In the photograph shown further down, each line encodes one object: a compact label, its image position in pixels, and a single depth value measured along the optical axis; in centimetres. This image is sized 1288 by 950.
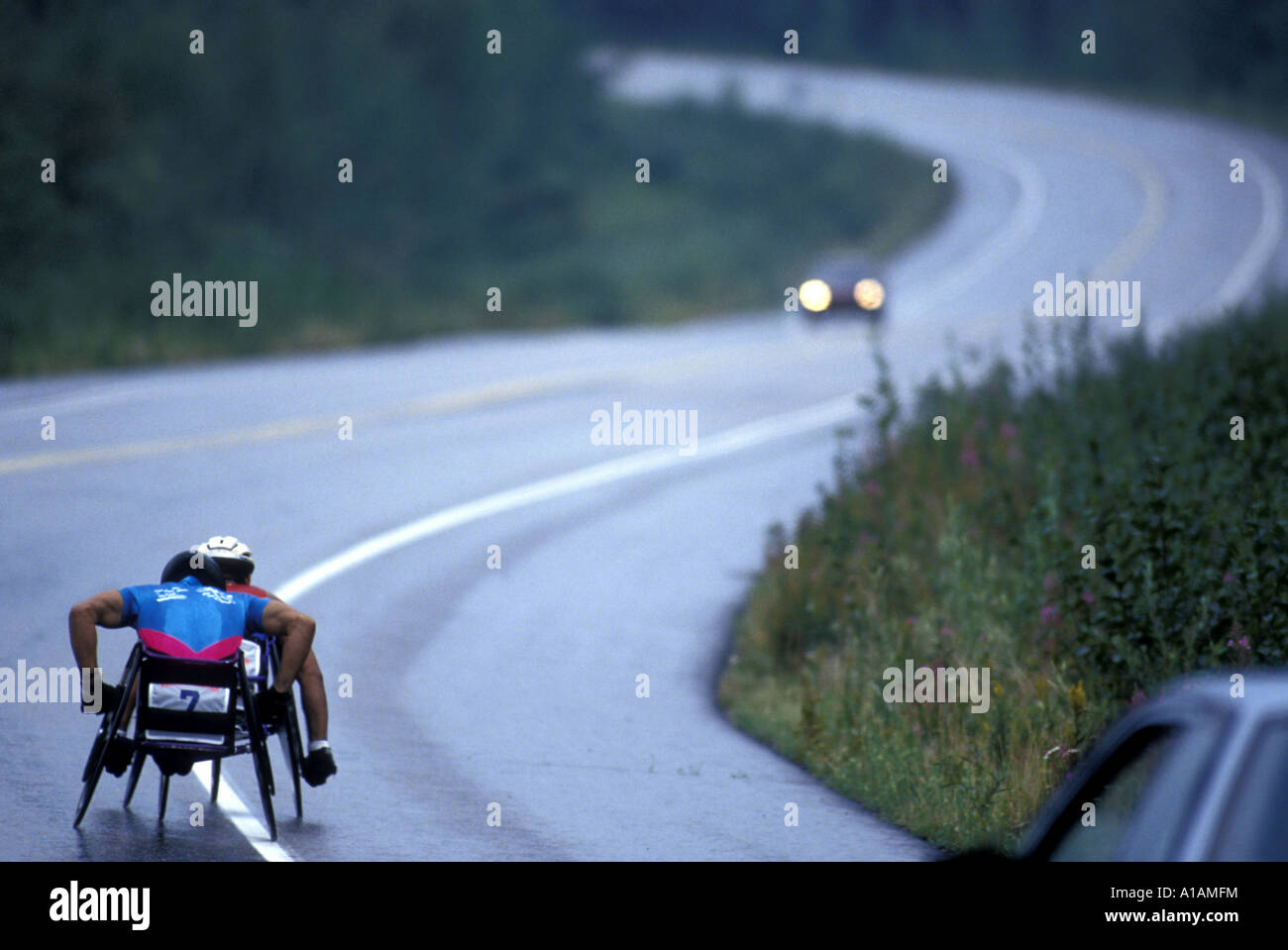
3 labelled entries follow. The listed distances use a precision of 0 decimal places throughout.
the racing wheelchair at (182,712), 1594
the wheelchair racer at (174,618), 1595
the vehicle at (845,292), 8062
